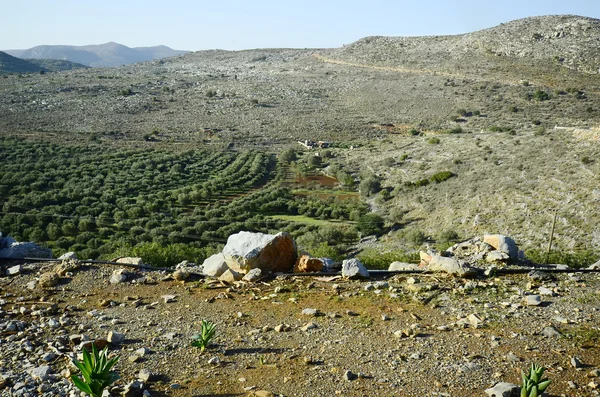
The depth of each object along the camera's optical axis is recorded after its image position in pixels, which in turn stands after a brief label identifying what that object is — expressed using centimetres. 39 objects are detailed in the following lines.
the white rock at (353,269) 883
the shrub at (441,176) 3189
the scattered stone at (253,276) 882
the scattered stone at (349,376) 570
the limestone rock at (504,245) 968
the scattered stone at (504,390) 522
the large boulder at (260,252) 909
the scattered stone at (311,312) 747
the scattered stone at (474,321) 692
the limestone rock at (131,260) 956
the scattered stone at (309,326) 701
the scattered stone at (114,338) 660
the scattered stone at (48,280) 862
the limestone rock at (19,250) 995
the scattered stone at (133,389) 545
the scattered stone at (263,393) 541
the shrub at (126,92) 6756
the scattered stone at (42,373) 573
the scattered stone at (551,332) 658
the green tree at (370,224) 2511
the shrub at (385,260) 1188
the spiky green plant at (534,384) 500
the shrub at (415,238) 2192
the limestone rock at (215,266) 909
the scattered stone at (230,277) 889
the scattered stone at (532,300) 754
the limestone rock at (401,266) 948
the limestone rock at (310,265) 924
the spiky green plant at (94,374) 517
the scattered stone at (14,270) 917
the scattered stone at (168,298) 809
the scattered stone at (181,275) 895
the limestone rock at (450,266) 873
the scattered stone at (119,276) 879
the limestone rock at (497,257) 943
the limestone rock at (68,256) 967
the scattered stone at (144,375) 574
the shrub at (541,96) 5569
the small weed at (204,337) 642
